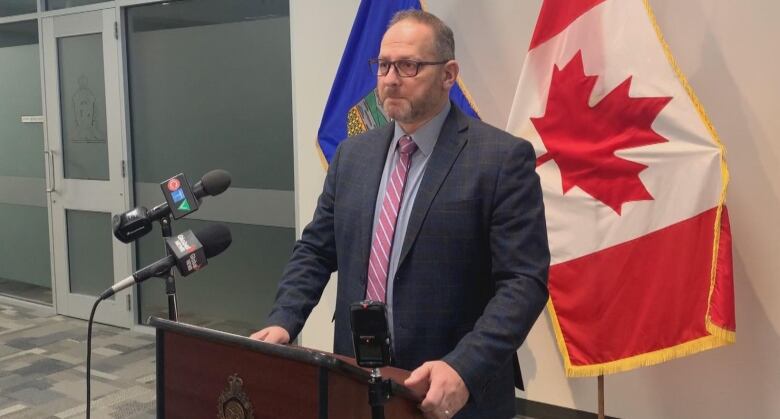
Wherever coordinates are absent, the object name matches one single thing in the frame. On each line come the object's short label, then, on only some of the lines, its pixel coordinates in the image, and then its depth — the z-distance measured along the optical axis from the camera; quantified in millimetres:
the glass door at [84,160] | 4895
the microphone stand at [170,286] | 1608
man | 1375
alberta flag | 3339
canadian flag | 2549
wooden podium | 999
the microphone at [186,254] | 1499
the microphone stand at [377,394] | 984
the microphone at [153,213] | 1565
